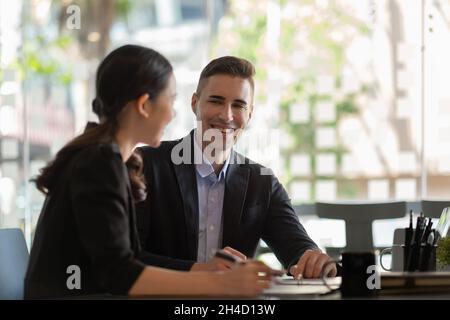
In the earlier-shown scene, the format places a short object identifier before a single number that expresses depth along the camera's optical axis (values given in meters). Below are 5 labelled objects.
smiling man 4.39
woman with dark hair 2.84
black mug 3.11
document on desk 3.21
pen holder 3.72
